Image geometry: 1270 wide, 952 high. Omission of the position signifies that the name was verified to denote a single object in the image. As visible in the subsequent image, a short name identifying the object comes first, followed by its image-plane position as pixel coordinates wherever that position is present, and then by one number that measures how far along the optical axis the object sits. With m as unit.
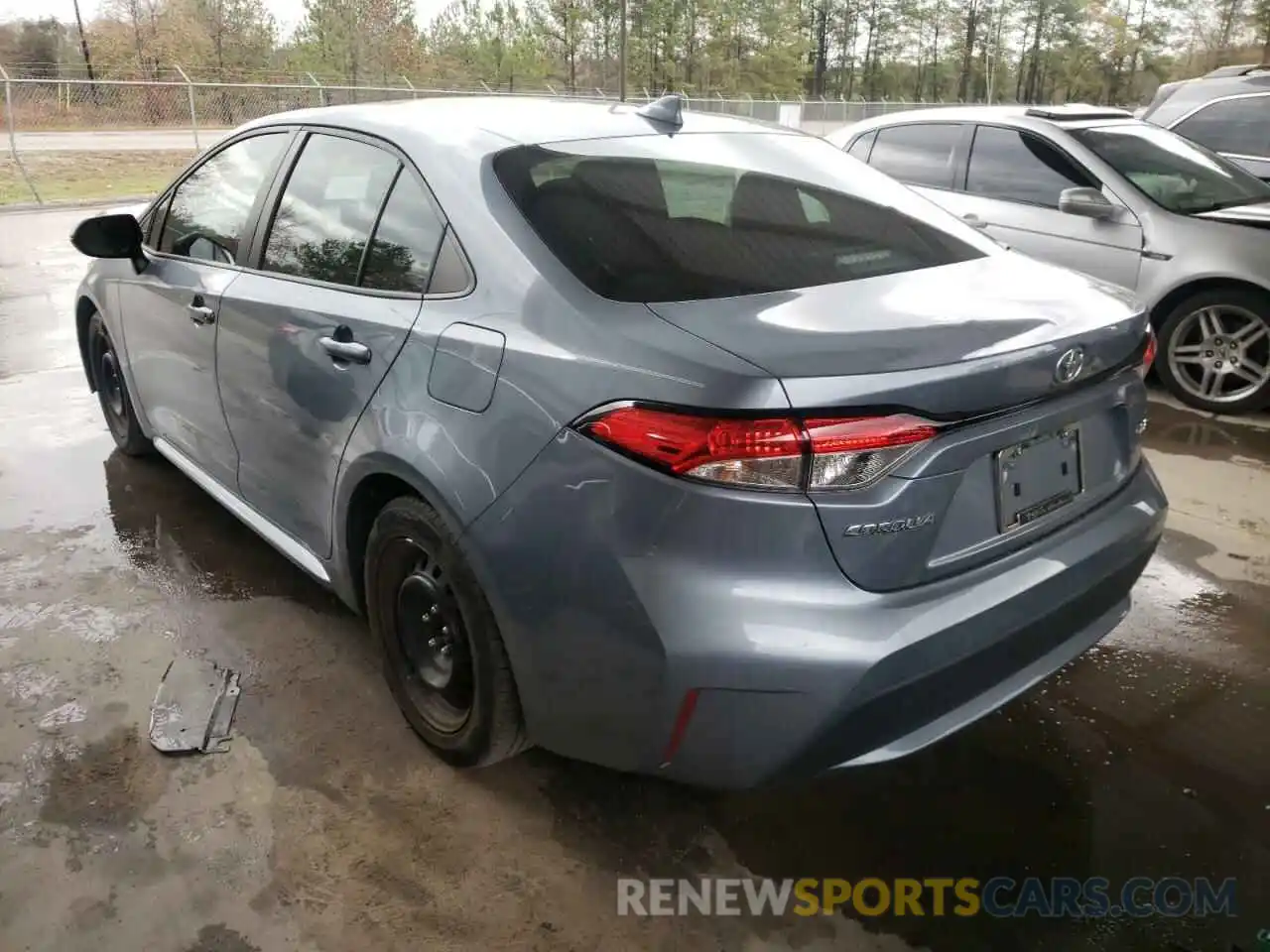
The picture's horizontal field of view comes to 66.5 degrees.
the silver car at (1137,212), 5.16
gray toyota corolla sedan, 1.70
